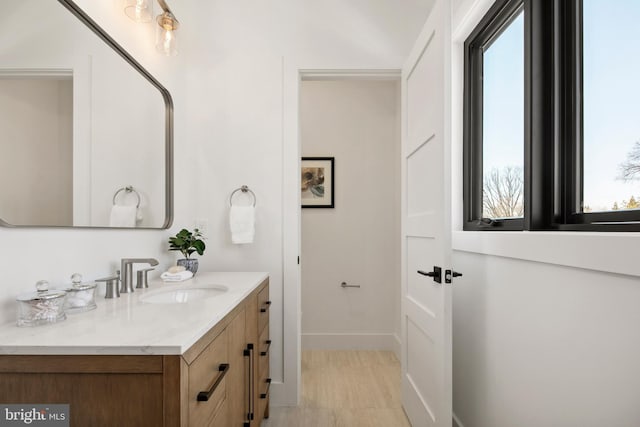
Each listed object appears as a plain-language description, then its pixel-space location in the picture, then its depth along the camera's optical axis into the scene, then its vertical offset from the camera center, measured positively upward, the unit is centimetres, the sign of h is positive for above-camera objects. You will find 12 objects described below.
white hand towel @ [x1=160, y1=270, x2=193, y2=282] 169 -31
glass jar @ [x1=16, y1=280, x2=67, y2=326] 90 -25
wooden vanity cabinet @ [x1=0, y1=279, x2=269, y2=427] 75 -37
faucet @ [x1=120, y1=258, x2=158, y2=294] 142 -25
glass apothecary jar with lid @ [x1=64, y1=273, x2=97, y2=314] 106 -26
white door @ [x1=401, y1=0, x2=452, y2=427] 141 -4
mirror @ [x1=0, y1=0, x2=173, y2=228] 101 +32
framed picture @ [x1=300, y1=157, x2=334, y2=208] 315 +31
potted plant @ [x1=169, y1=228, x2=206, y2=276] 188 -18
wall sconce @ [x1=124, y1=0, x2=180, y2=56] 177 +94
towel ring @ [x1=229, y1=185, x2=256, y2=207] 215 +14
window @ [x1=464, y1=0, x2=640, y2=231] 97 +35
